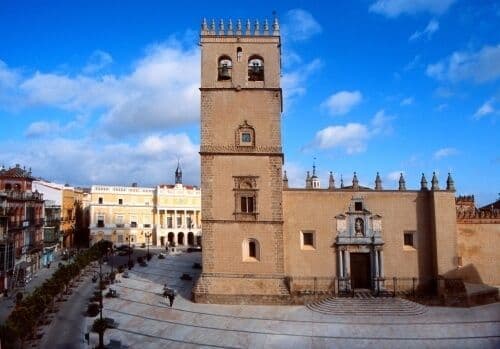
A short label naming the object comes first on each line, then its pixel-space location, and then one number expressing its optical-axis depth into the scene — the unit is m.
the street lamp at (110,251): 51.58
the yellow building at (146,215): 62.75
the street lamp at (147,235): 61.76
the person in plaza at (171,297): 27.89
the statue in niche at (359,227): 29.52
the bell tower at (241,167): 28.36
